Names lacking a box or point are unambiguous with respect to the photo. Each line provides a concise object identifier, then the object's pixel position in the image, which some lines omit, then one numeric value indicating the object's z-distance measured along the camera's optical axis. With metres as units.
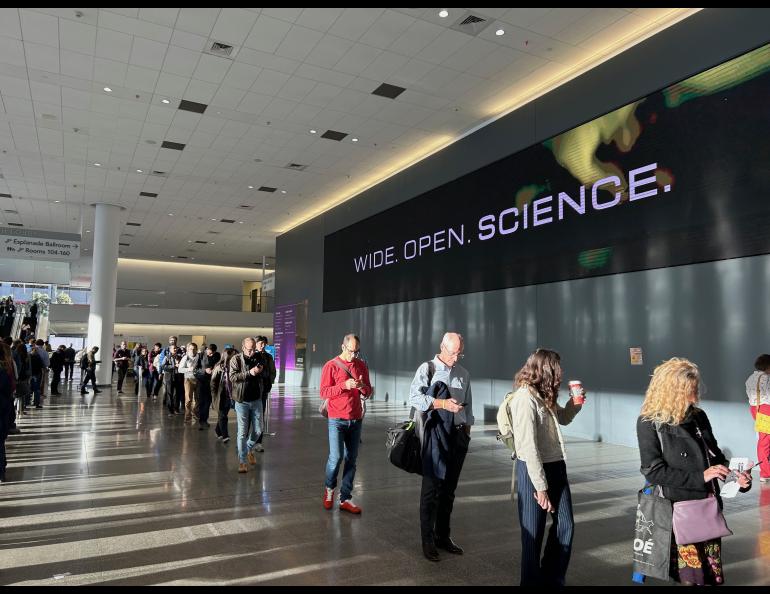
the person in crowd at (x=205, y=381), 9.81
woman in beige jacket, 2.89
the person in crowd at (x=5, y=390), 5.39
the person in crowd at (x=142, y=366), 16.62
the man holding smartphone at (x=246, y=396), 6.21
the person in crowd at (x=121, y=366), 16.91
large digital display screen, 7.00
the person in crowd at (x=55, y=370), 15.57
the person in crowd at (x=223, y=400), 8.10
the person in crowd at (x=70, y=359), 18.34
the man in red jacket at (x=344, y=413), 4.80
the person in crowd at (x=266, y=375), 6.74
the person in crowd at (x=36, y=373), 11.95
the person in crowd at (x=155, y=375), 15.52
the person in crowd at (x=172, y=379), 11.36
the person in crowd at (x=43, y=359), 12.26
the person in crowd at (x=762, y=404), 5.98
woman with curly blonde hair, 2.69
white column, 17.86
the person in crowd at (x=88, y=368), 15.75
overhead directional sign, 17.63
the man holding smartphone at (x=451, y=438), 3.70
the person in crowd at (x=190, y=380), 10.22
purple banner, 21.44
